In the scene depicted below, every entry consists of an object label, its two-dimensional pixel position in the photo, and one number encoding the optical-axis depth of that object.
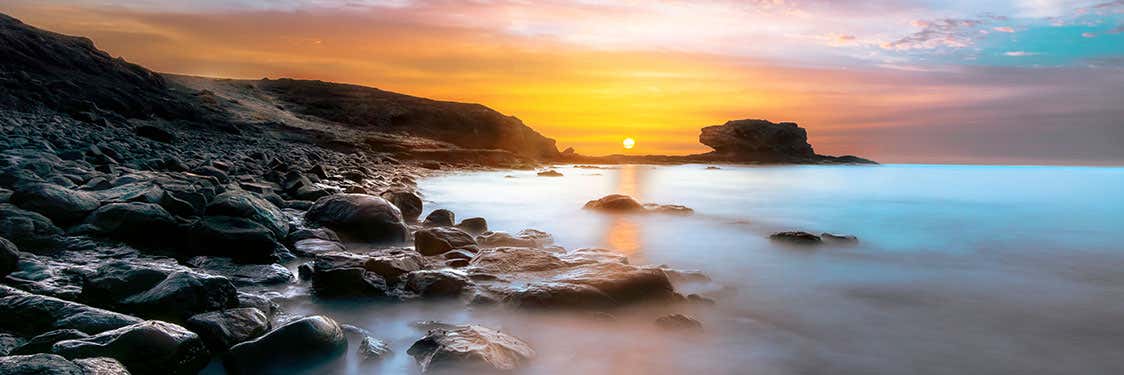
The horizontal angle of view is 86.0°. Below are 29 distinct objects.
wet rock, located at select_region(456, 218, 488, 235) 8.44
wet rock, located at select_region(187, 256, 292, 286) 4.65
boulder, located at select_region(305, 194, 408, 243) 6.77
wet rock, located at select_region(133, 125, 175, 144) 19.42
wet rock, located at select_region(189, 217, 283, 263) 5.08
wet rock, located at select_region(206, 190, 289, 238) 5.60
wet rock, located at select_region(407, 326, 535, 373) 3.30
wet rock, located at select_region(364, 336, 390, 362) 3.40
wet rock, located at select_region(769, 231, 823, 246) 8.56
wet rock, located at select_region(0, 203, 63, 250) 4.47
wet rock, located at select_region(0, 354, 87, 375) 2.09
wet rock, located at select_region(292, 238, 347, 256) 5.74
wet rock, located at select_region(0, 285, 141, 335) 2.90
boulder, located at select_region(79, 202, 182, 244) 5.00
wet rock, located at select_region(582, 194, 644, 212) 12.48
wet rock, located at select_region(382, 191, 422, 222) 9.61
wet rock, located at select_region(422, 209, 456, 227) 8.41
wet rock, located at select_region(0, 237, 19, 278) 3.81
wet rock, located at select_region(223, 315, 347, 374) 3.04
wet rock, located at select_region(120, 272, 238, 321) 3.34
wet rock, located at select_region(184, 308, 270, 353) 3.13
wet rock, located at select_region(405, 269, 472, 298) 4.68
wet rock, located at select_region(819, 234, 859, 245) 9.06
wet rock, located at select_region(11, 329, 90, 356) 2.61
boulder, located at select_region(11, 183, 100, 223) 5.03
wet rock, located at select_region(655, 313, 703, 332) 4.26
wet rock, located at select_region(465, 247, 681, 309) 4.61
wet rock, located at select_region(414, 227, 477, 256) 6.16
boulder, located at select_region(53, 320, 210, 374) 2.64
